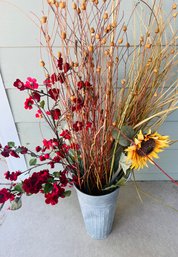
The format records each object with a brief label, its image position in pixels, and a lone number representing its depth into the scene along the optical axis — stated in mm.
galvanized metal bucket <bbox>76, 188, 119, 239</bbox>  972
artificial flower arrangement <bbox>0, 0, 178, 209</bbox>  734
